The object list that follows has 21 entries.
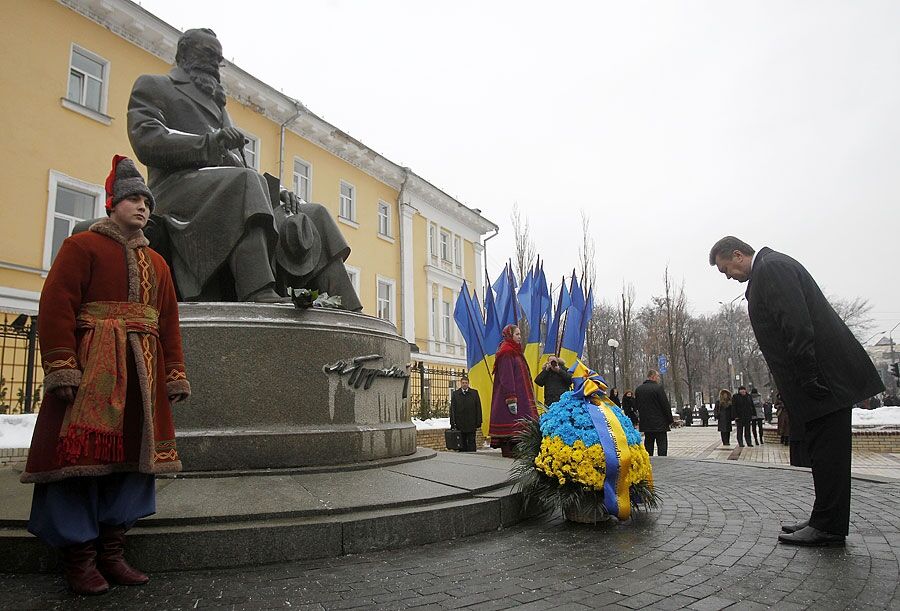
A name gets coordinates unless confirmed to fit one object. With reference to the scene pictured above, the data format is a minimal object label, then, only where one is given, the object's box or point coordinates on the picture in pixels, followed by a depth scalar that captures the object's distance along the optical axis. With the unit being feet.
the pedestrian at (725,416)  54.75
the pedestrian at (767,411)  112.10
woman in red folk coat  29.40
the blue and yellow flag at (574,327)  52.80
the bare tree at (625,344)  104.66
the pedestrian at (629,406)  60.85
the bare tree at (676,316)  111.65
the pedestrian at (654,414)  35.12
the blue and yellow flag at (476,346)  47.73
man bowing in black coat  11.78
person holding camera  31.09
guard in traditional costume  9.07
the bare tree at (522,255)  101.02
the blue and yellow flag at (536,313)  50.29
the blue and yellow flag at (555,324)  50.15
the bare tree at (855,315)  155.74
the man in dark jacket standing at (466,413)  36.94
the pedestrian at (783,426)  47.92
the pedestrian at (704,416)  107.79
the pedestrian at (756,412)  56.03
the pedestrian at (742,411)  53.62
